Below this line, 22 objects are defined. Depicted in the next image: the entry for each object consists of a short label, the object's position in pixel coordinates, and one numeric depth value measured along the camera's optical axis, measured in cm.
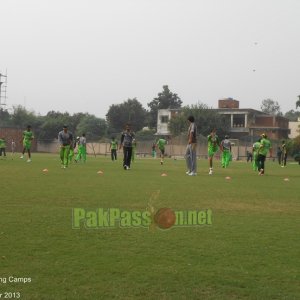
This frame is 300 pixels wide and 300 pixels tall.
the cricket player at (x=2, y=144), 3444
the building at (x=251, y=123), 7931
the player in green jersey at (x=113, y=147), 3429
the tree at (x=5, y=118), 9310
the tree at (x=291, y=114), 15040
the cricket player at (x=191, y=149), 1814
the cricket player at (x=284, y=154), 3362
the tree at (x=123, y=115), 9988
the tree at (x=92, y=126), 9076
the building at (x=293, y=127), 10338
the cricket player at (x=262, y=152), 2095
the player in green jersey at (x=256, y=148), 2220
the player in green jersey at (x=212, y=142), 2200
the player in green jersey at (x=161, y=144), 3319
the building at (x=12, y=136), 6775
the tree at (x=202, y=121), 7462
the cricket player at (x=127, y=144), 2145
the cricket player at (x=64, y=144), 2191
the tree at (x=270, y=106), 14688
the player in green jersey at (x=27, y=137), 2641
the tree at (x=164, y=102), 10631
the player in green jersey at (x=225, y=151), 2759
